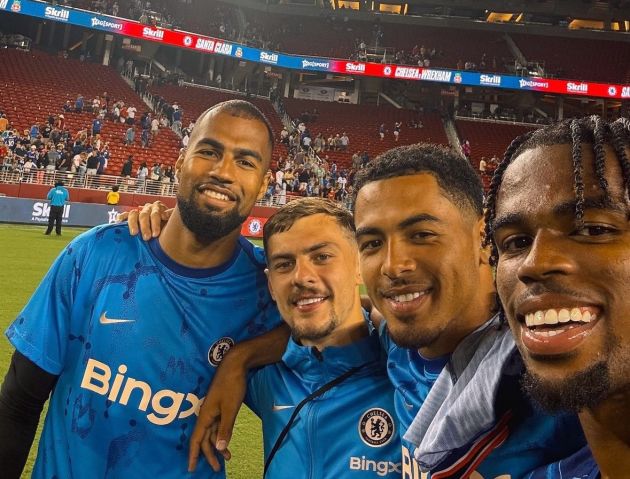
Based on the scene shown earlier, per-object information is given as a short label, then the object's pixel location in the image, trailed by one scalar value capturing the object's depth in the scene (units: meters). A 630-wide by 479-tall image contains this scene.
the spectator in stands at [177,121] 26.56
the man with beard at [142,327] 2.18
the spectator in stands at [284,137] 29.09
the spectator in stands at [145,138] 24.09
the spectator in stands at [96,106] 25.02
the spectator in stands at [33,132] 20.17
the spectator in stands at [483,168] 25.09
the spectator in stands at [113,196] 17.75
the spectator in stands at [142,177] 19.91
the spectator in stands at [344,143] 30.30
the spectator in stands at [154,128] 25.05
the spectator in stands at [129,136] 23.62
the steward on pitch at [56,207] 14.51
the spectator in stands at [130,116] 25.20
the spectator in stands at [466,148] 29.45
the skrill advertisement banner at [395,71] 30.31
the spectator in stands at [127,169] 19.66
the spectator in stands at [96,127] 22.66
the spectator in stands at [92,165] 18.89
